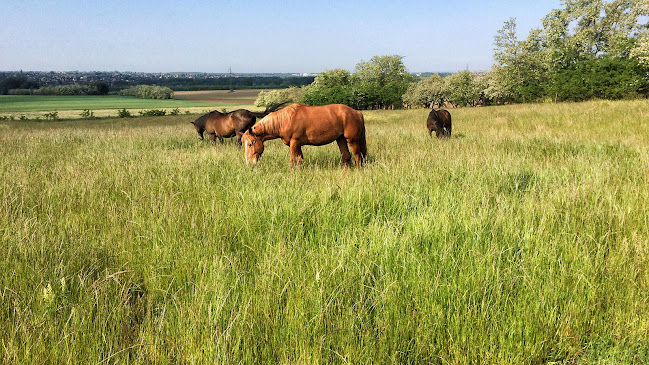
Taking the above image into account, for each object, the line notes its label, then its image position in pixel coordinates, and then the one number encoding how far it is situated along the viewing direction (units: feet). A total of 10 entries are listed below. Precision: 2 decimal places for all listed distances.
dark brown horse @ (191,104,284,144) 36.99
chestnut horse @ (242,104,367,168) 22.40
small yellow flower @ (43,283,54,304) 7.23
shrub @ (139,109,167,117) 181.98
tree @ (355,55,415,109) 293.64
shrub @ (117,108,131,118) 173.58
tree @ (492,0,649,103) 157.48
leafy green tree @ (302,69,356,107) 205.98
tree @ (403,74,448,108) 241.35
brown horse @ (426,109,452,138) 38.11
